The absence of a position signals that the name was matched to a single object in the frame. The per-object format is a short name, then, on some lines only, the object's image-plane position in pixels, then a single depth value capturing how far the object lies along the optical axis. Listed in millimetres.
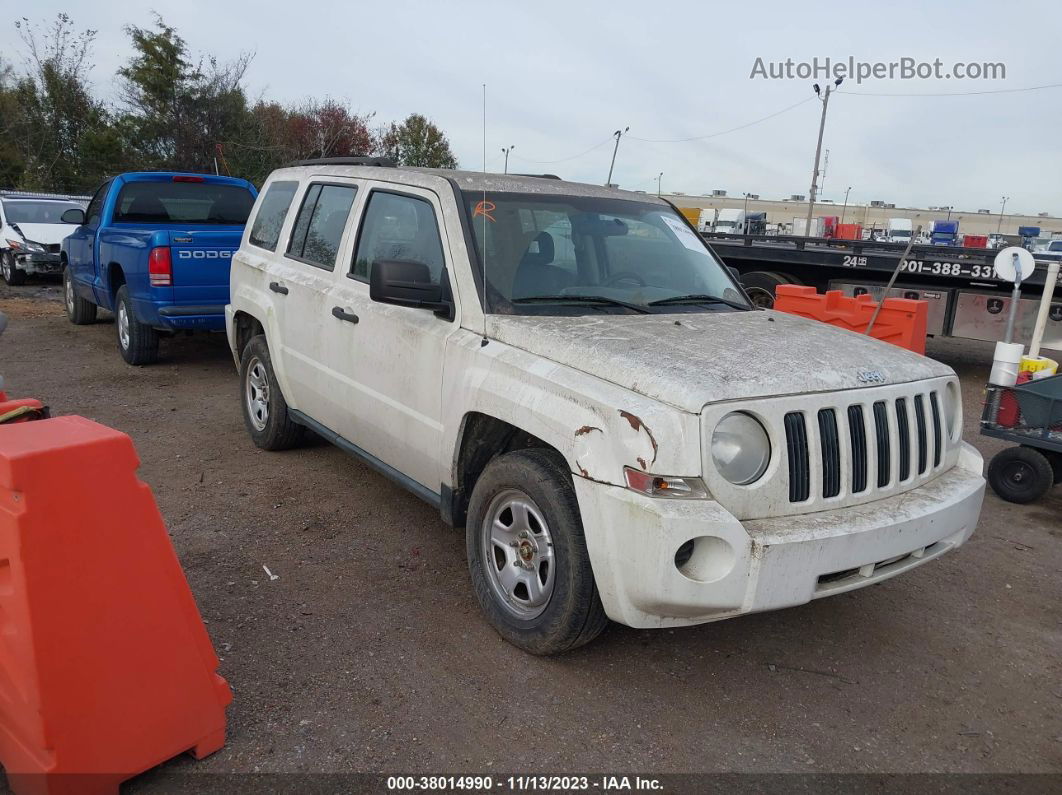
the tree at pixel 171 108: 25891
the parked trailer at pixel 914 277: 9648
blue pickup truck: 7652
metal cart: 5266
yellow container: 5719
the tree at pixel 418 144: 34469
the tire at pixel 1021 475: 5441
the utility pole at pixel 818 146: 32728
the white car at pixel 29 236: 14289
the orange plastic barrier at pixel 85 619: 2225
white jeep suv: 2764
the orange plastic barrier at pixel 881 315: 8289
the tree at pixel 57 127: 25172
